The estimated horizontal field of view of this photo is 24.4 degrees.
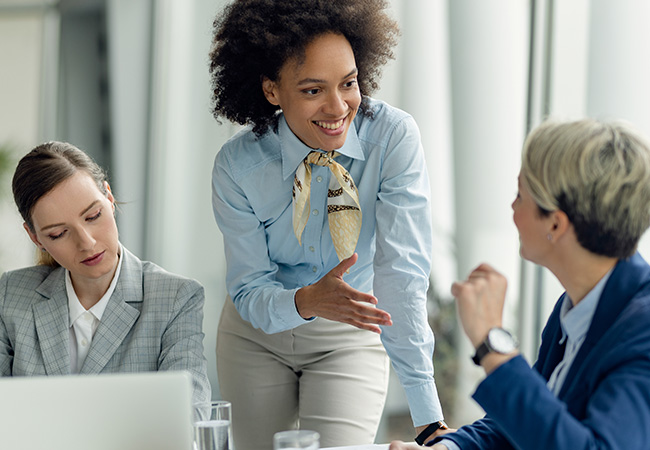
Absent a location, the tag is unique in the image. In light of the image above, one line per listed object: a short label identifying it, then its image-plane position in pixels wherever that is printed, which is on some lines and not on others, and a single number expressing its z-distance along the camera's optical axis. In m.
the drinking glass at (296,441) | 2.04
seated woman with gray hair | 2.06
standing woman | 2.65
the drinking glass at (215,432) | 2.12
